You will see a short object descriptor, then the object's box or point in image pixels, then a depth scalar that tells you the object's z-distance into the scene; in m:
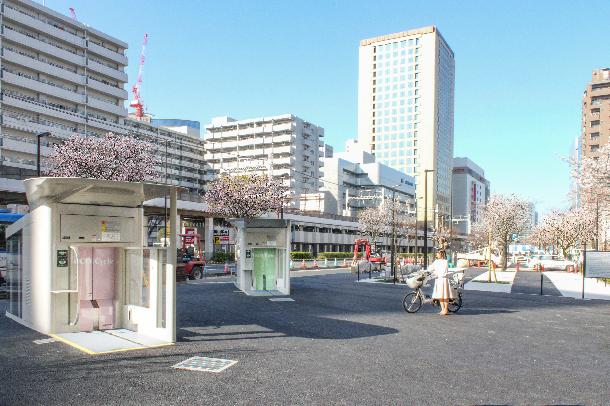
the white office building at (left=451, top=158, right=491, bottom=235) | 65.34
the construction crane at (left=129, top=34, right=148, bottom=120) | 155.36
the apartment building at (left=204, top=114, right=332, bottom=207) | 116.62
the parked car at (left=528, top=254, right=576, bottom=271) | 47.97
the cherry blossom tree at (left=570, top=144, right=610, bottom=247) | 22.70
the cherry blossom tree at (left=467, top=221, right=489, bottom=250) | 73.81
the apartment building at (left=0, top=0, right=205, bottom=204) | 65.19
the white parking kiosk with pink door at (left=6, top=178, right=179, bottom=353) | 10.24
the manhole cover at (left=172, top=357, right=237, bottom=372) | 8.12
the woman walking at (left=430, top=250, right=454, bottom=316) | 15.08
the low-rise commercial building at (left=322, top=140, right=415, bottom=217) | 124.12
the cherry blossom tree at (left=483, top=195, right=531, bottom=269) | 49.09
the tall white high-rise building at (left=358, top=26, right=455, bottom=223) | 169.88
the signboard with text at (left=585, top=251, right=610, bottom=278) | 21.56
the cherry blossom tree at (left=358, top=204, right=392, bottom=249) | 89.69
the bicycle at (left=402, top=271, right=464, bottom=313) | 15.60
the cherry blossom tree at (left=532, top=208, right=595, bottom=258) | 54.16
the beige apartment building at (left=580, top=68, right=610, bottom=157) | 112.56
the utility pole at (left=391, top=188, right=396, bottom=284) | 30.85
